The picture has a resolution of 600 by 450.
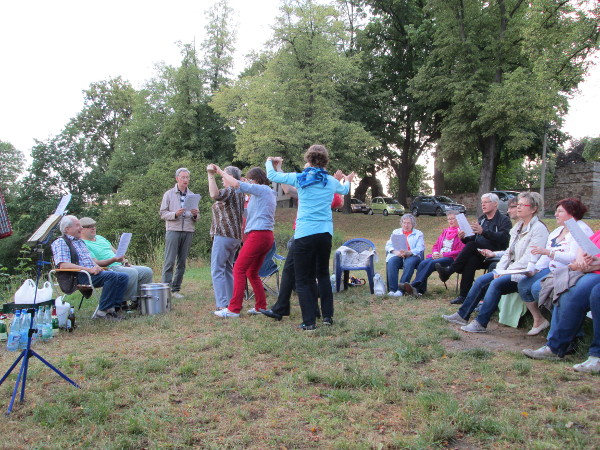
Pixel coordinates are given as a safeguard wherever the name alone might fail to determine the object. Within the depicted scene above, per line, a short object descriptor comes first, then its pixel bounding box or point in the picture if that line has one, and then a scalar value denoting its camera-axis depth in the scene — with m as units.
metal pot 5.86
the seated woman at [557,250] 4.21
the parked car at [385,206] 32.28
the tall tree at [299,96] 23.22
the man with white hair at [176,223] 6.97
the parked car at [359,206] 35.57
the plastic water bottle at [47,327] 4.75
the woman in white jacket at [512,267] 4.71
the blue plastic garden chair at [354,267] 7.14
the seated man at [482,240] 6.07
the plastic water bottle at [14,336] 4.48
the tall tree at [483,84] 20.73
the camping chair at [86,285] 5.27
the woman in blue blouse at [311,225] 4.89
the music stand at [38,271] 3.21
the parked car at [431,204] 28.20
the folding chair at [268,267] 6.87
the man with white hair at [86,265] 5.35
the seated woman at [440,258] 6.73
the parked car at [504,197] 23.56
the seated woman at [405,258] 7.03
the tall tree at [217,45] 30.39
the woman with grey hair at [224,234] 5.93
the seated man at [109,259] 5.94
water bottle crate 3.51
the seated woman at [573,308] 3.77
